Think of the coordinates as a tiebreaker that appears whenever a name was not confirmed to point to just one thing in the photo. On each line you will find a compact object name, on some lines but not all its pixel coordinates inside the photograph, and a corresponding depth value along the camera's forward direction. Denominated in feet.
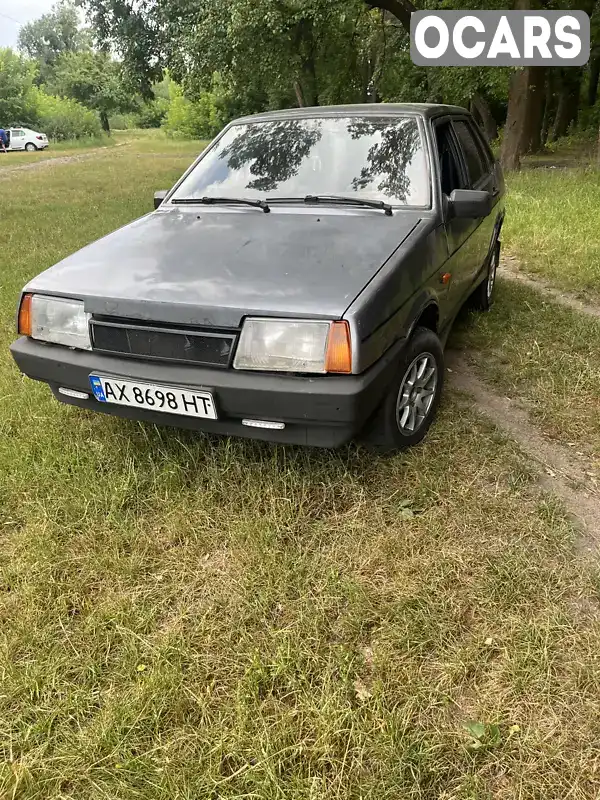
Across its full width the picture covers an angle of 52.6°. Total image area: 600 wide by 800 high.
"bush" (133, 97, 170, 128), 220.43
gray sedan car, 7.59
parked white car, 114.52
